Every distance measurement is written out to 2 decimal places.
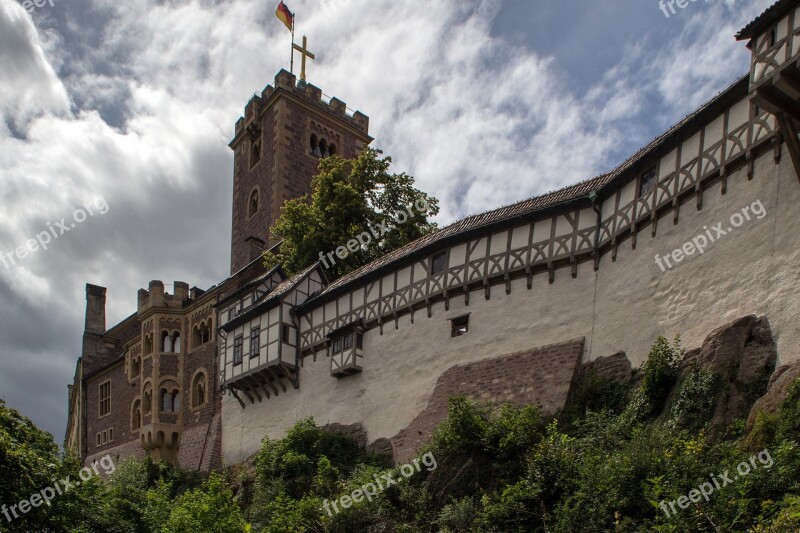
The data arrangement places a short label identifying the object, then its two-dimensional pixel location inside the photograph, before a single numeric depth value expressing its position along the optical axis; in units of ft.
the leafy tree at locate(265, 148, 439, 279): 127.65
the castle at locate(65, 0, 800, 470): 65.98
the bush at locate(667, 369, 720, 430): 62.95
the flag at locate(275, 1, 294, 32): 187.21
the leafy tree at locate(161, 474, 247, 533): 75.25
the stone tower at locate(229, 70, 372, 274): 165.48
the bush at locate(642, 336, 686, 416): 67.72
